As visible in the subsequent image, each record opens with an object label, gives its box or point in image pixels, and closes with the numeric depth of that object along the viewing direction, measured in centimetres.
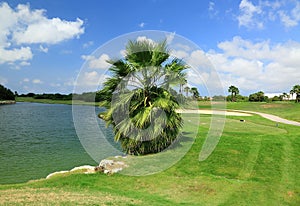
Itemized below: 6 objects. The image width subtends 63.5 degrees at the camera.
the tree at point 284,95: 9871
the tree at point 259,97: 9319
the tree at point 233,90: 10181
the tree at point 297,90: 7639
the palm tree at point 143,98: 1158
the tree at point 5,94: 14036
